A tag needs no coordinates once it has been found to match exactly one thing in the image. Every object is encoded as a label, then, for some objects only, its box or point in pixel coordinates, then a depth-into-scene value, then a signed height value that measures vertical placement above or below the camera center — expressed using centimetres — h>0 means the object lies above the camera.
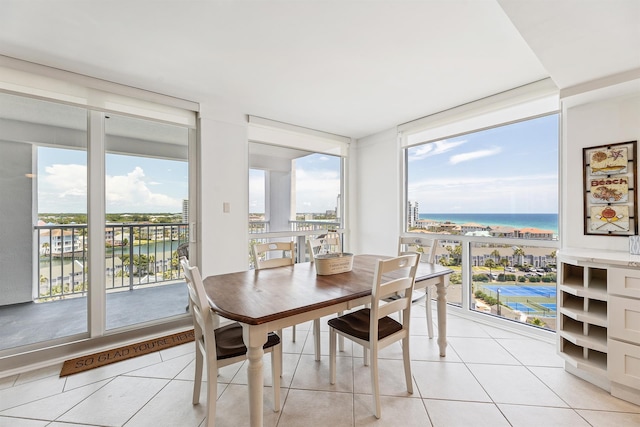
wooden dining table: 129 -48
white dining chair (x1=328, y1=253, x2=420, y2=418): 160 -76
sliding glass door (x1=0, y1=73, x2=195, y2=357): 226 +8
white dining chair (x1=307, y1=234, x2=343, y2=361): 276 -35
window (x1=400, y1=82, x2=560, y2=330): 263 +19
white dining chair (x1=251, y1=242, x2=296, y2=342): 235 -37
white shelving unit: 169 -72
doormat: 217 -125
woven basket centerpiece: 207 -39
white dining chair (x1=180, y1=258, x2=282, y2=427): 139 -78
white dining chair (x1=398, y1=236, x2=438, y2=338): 257 -45
